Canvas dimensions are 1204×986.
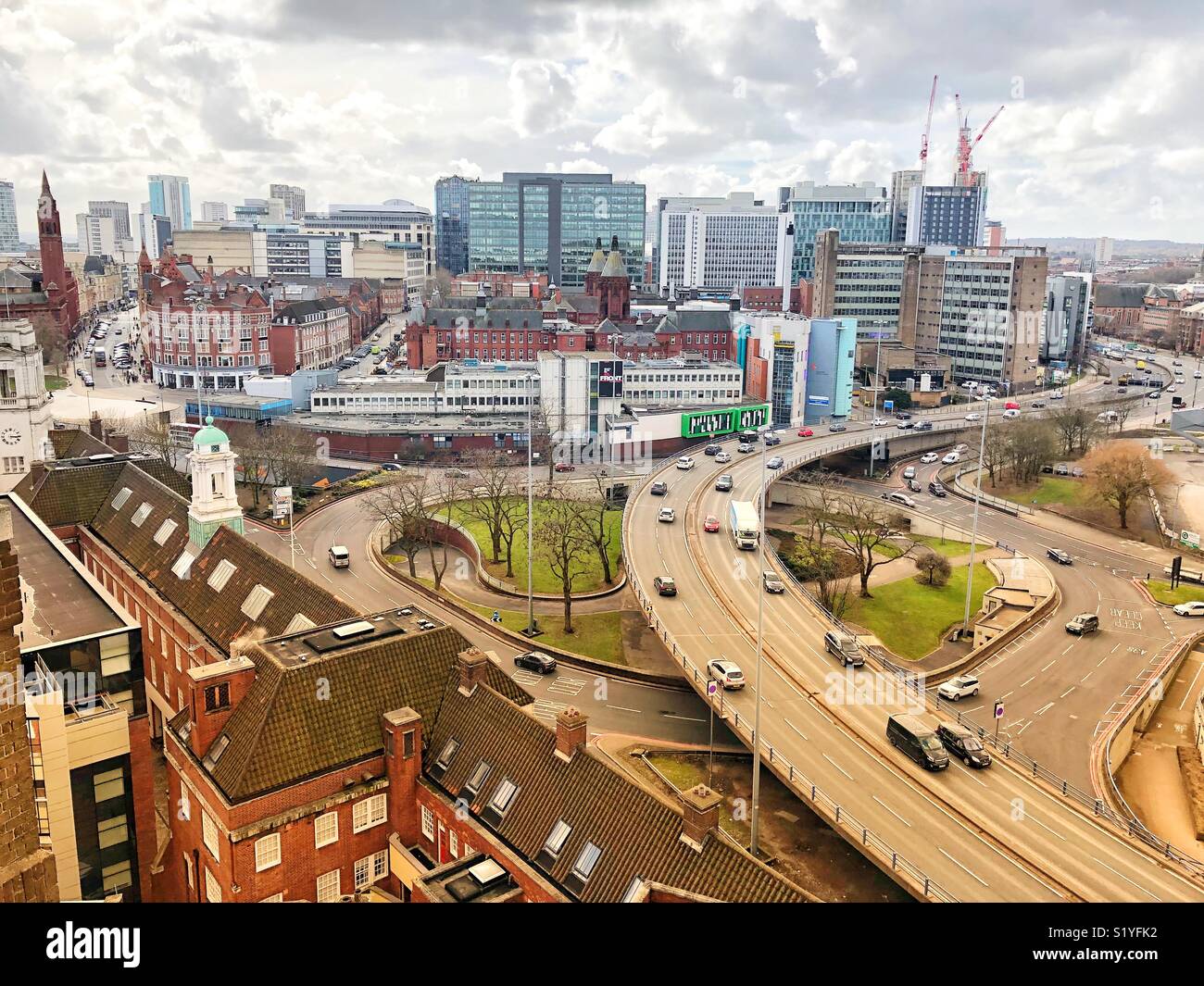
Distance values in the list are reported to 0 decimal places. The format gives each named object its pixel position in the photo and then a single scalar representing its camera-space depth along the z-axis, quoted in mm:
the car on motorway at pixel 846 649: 33281
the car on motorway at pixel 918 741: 26156
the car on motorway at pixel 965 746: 26188
